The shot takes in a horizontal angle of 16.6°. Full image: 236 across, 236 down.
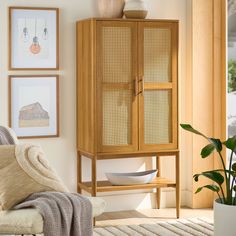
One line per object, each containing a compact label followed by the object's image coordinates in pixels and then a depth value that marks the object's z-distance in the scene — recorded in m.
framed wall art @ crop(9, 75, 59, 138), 6.95
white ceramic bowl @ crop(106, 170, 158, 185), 7.00
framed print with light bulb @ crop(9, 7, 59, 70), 6.92
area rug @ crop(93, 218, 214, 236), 6.46
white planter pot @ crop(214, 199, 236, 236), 5.56
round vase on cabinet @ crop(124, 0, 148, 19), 6.98
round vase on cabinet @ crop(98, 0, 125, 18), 7.03
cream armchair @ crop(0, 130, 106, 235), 4.73
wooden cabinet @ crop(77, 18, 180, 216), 6.76
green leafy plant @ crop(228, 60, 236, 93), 7.51
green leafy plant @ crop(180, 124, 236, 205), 5.61
